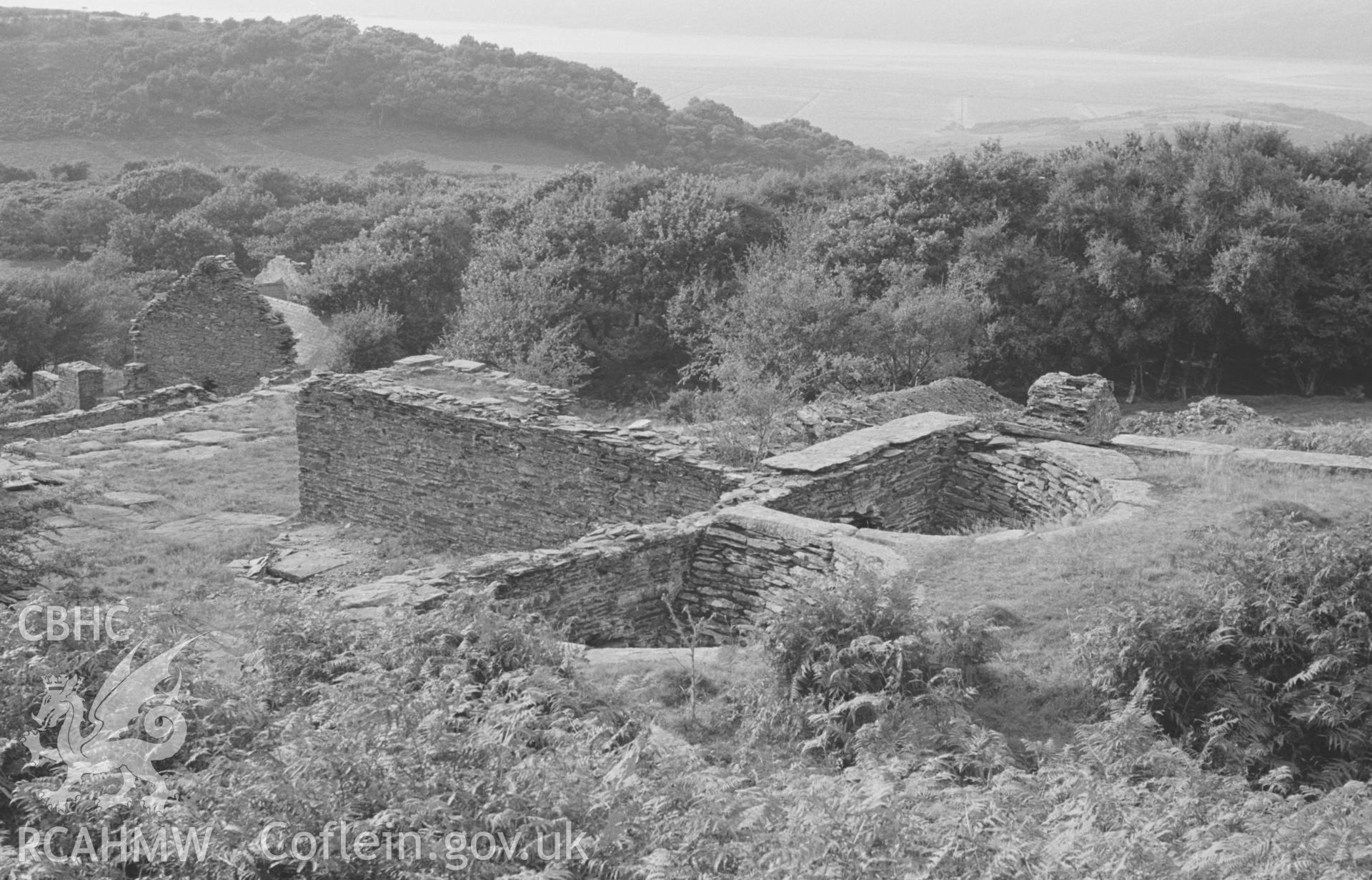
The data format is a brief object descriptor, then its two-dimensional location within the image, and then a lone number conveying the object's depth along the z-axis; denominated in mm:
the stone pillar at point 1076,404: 14148
